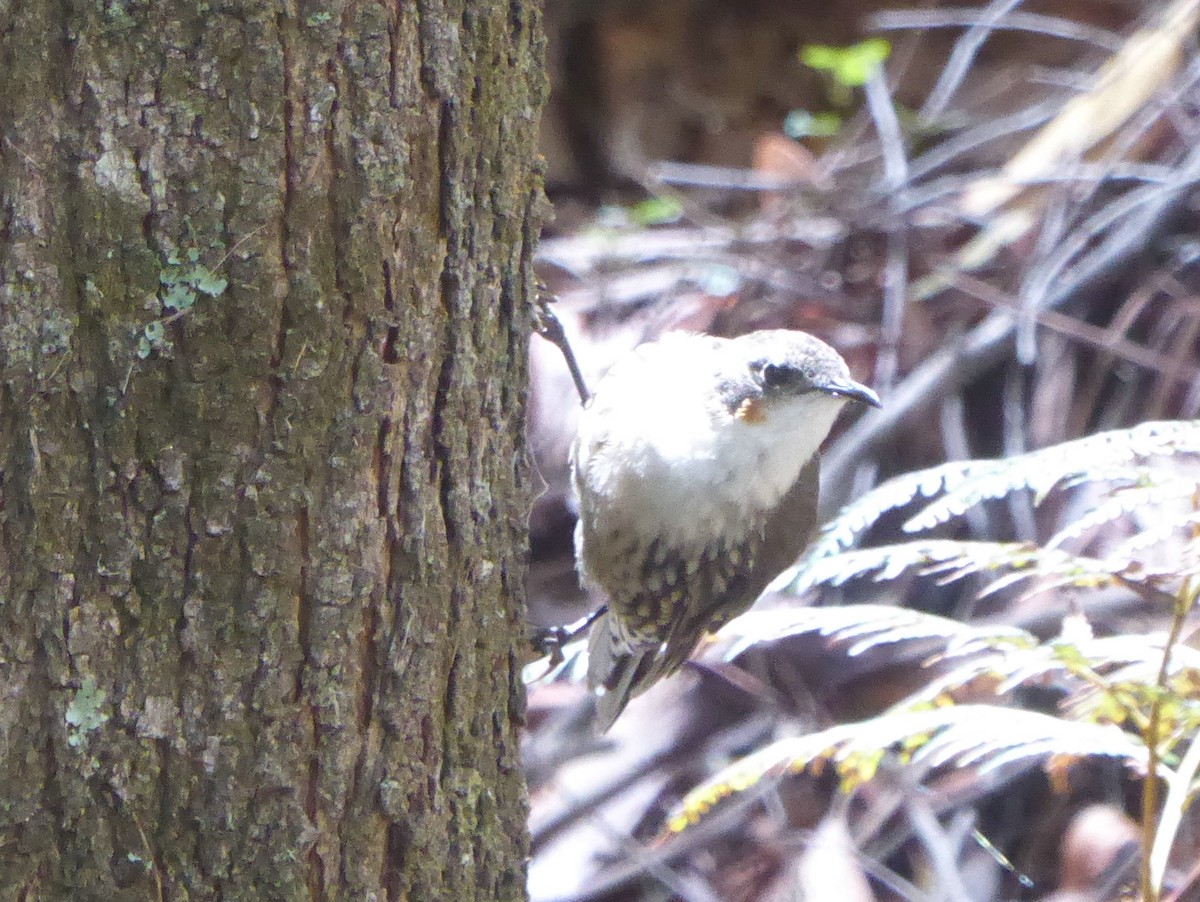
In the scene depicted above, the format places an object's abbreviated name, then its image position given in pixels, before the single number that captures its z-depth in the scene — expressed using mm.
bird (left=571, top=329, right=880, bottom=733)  5473
